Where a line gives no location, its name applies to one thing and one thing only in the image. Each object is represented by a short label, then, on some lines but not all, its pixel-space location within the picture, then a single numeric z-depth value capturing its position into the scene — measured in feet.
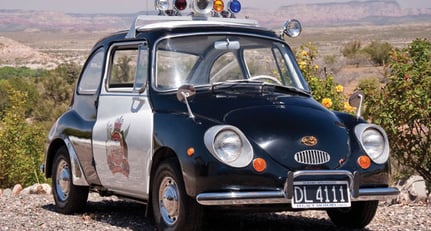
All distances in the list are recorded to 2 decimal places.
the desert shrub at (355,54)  145.98
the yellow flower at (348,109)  41.73
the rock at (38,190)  41.21
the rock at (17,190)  41.65
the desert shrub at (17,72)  196.38
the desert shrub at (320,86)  41.96
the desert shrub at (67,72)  127.54
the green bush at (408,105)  36.19
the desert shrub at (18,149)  51.31
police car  22.84
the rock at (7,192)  40.22
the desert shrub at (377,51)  141.20
